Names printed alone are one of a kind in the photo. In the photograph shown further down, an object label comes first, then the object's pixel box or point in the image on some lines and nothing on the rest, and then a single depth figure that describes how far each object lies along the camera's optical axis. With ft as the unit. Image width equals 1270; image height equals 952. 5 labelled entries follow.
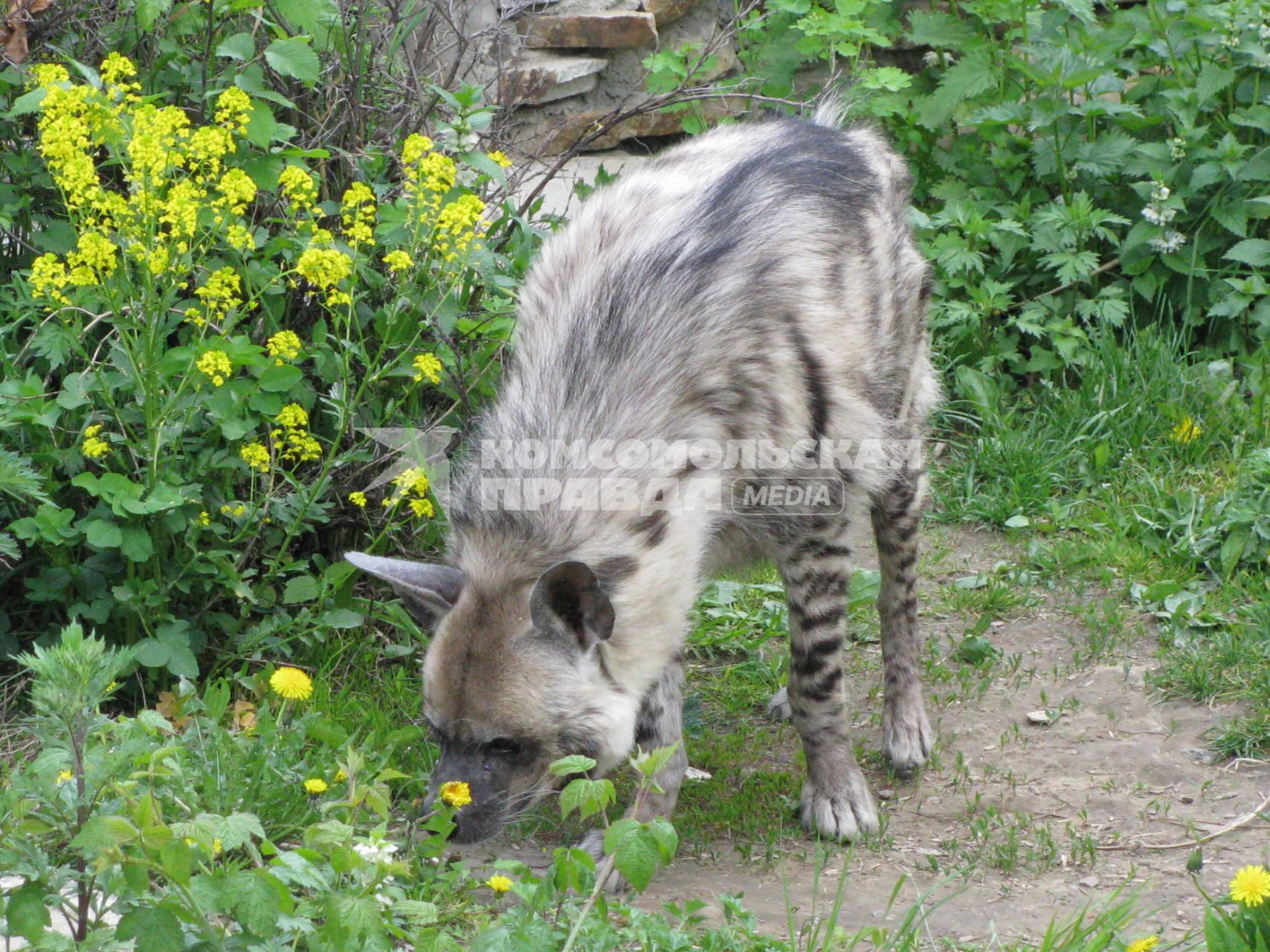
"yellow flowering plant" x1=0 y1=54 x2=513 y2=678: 21.90
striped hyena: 20.12
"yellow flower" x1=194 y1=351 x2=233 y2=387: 21.68
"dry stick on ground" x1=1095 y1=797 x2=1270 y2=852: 22.11
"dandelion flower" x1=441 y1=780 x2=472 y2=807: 18.39
